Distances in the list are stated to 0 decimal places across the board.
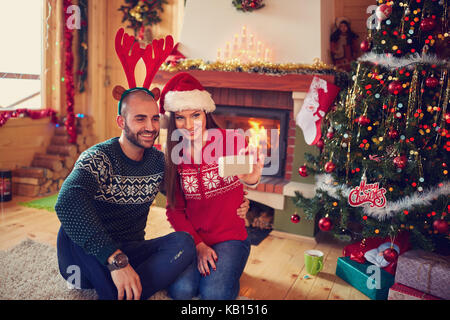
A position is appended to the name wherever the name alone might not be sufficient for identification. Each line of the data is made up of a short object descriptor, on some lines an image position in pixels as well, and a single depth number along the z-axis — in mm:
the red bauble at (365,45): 2262
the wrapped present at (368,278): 1960
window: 3484
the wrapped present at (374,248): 2070
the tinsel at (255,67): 2676
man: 1473
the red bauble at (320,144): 2443
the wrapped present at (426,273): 1797
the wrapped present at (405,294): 1814
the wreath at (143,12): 3859
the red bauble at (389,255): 1961
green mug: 2160
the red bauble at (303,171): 2473
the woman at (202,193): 1815
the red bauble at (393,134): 2061
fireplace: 2986
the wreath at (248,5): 2965
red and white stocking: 2586
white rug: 1807
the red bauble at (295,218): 2546
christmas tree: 2016
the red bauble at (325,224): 2250
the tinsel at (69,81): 3898
